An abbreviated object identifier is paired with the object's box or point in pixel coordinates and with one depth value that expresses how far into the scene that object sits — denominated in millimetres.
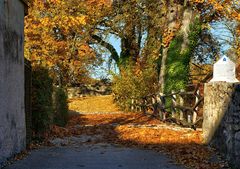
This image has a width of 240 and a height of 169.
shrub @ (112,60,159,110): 22188
